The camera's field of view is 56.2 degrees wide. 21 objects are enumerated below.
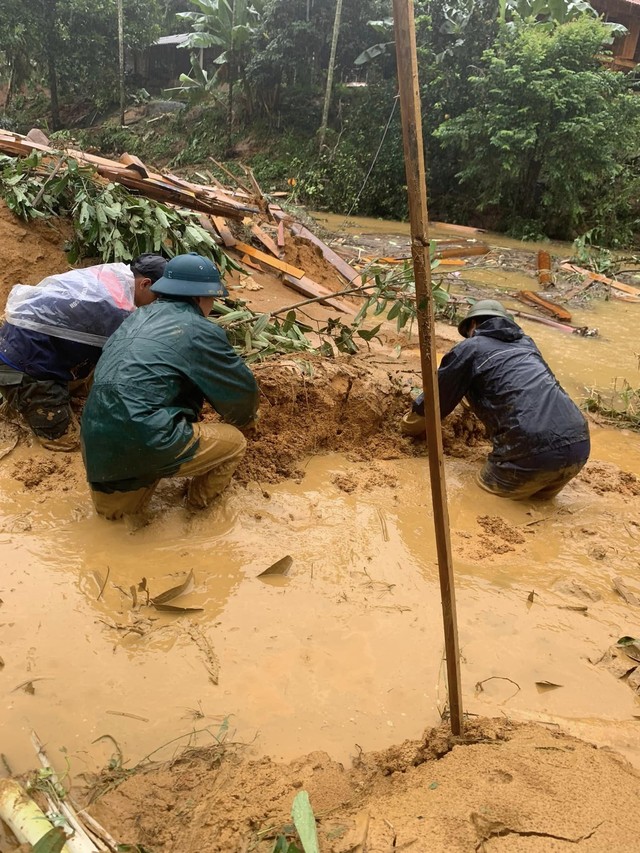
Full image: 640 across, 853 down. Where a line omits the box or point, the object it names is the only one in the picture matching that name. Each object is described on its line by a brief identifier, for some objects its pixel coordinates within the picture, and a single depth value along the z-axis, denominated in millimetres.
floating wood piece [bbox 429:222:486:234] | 15930
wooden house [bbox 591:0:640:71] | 18141
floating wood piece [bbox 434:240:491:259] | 5441
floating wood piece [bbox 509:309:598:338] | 7996
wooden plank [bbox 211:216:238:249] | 7379
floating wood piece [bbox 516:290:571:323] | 8516
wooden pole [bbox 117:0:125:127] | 21078
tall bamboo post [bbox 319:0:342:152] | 17328
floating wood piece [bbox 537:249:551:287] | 10539
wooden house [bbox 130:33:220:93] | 26578
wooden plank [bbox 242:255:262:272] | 7373
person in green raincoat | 3045
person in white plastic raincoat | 3783
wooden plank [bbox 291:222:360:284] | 8336
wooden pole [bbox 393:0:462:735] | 1521
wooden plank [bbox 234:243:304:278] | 7266
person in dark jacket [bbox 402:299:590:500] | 3744
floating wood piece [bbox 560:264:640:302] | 10266
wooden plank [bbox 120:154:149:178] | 6617
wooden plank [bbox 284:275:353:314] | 7125
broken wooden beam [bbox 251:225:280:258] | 7848
